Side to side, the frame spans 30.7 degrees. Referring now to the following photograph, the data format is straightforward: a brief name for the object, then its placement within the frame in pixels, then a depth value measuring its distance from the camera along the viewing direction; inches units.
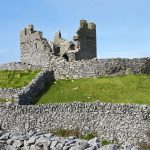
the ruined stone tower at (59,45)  1228.6
